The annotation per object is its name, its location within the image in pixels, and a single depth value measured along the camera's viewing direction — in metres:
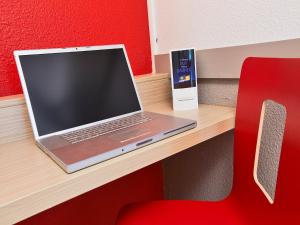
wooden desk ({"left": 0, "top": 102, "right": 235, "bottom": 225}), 0.44
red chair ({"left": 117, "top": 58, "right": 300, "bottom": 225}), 0.48
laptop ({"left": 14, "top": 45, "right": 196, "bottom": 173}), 0.62
